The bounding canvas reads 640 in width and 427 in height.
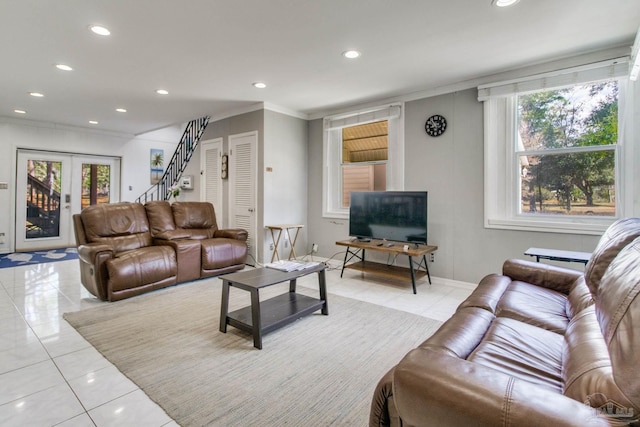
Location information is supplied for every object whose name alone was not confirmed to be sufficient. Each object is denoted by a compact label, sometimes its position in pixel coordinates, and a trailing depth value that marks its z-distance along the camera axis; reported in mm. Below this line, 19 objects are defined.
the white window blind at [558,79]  3014
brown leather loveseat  3404
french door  6227
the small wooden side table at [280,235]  4952
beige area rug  1729
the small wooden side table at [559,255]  2672
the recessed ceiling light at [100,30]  2709
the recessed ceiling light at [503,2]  2324
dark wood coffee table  2385
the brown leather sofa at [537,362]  856
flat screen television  3986
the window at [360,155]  4570
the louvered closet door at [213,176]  5691
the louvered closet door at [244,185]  5105
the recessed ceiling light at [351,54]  3159
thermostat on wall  6273
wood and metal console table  3836
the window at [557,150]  3158
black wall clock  4098
